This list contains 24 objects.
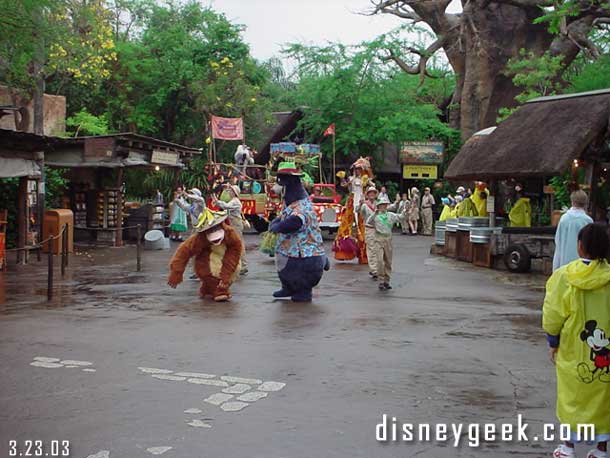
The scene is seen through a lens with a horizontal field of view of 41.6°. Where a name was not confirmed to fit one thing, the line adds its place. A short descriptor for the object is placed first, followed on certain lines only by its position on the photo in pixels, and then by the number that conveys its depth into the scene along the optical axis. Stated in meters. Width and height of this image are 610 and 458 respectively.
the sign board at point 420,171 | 37.56
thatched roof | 16.61
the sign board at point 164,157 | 24.59
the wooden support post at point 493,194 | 18.62
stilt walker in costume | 18.72
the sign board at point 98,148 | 22.81
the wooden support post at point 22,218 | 17.95
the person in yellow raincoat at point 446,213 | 23.64
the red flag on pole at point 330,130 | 34.12
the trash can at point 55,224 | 20.47
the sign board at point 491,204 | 18.56
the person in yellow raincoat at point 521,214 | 19.23
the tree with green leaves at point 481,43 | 34.70
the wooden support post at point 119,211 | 23.61
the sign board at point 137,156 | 23.55
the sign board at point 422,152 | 36.97
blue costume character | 11.87
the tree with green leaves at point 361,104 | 36.31
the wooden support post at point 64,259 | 15.55
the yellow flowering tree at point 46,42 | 14.06
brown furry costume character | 11.97
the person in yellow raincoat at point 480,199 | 20.16
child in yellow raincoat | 4.88
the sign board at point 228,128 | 30.38
